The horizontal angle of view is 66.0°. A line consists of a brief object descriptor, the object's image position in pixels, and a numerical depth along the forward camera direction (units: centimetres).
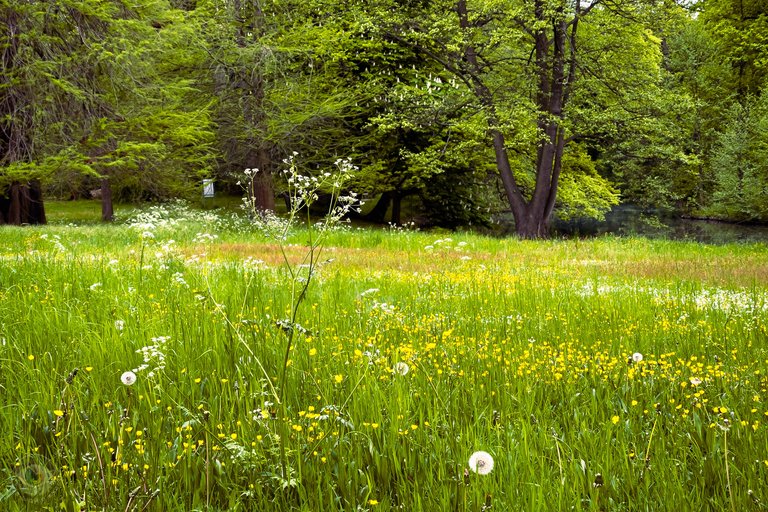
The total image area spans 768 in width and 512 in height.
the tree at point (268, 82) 2202
